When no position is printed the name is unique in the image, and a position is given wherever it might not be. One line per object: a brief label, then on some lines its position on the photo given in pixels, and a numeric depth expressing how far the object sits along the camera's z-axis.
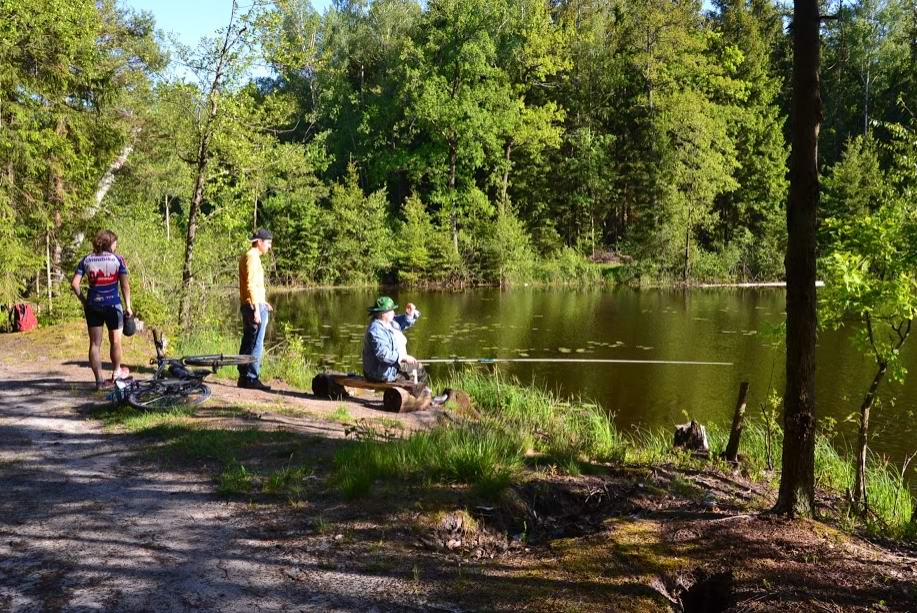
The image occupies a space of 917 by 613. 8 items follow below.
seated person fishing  8.53
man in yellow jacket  8.94
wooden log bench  8.27
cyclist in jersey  7.95
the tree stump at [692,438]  7.70
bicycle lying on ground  7.29
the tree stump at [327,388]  9.13
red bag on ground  13.47
